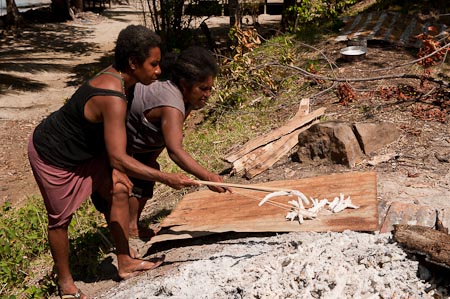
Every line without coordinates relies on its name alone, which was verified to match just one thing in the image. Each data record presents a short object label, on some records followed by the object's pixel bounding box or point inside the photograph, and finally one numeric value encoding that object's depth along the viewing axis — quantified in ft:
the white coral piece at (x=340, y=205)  11.36
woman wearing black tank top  10.14
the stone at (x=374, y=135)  15.84
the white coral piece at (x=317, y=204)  11.41
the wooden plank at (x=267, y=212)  11.02
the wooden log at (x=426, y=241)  9.00
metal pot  25.85
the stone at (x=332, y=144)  15.42
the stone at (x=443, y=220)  10.57
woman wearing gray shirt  10.94
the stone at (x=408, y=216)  10.96
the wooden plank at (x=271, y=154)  16.83
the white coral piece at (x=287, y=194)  11.29
